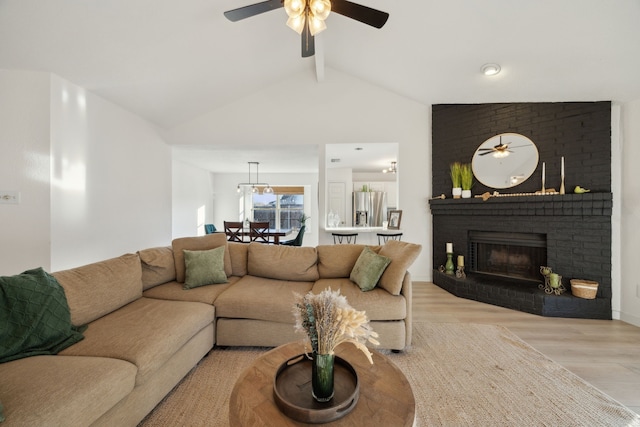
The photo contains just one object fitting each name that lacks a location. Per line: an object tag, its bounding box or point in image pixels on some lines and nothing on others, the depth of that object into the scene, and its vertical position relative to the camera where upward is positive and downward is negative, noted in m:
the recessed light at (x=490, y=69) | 3.02 +1.74
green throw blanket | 1.29 -0.58
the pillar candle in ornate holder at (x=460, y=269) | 3.67 -0.86
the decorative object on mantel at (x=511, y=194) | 3.13 +0.23
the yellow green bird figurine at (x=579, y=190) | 2.98 +0.26
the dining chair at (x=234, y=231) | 4.78 -0.36
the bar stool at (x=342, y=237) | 4.39 -0.46
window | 7.97 +0.20
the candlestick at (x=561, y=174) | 3.09 +0.47
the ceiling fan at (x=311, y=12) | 1.79 +1.48
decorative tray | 0.94 -0.76
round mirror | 3.41 +0.73
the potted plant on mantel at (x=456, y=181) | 3.83 +0.48
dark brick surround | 2.89 +0.05
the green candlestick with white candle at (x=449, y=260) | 3.83 -0.74
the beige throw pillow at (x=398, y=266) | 2.19 -0.48
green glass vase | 1.02 -0.66
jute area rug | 1.48 -1.20
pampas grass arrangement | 1.00 -0.44
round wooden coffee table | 0.93 -0.77
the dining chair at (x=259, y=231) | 4.73 -0.36
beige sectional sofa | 1.09 -0.74
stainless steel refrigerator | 7.34 +0.12
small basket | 2.85 -0.88
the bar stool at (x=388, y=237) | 4.20 -0.43
